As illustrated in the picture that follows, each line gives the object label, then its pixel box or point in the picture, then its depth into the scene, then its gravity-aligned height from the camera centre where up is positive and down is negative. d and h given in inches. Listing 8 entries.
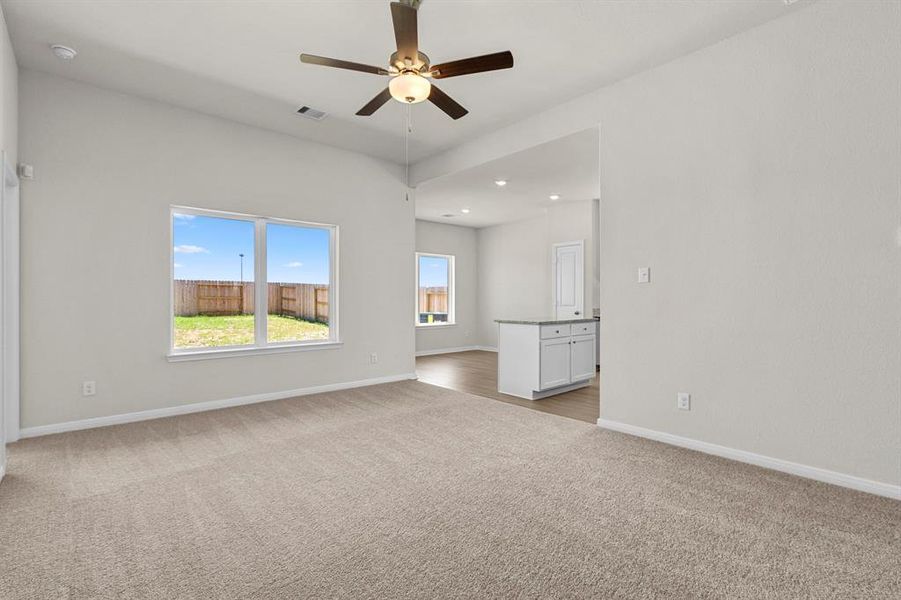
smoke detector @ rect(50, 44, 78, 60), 127.1 +71.8
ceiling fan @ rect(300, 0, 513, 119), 96.8 +53.5
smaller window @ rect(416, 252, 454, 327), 362.0 +7.0
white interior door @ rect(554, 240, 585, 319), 313.1 +12.3
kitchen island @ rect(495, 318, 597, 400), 193.5 -27.2
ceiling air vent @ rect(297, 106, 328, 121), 169.6 +72.2
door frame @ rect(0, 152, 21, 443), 130.4 -2.4
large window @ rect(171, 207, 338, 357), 174.7 +6.4
